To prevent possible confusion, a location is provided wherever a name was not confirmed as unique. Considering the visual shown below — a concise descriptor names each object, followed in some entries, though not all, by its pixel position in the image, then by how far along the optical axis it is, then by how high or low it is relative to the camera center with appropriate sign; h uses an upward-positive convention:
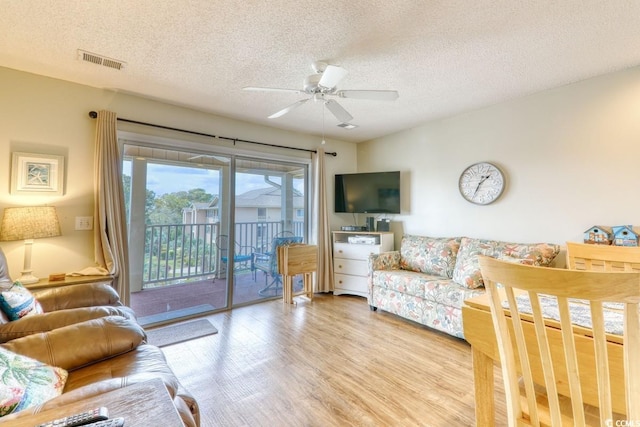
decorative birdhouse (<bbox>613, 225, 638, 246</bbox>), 2.25 -0.10
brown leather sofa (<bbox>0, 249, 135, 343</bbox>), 1.38 -0.46
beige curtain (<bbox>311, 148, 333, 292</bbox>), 4.20 +0.03
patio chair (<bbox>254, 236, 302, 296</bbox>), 3.89 -0.48
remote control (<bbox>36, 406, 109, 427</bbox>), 0.59 -0.41
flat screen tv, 4.07 +0.54
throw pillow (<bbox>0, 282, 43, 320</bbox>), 1.51 -0.39
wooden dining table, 0.92 -0.50
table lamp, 2.10 +0.05
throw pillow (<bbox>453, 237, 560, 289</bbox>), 2.58 -0.27
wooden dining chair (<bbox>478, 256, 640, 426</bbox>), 0.71 -0.37
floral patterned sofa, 2.64 -0.54
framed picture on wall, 2.33 +0.51
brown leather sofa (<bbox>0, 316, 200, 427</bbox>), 1.12 -0.58
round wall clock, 3.13 +0.51
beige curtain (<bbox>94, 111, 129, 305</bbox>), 2.60 +0.25
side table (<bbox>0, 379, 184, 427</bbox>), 0.63 -0.43
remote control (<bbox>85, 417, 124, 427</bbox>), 0.58 -0.40
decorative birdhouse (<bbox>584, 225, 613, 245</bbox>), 2.38 -0.09
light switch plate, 2.61 +0.09
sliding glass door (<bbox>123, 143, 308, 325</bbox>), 3.04 +0.05
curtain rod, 2.66 +1.15
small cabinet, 3.94 -0.42
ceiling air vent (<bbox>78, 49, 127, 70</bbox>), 2.11 +1.35
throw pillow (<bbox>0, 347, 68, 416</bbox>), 0.89 -0.54
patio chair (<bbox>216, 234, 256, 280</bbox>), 3.53 -0.33
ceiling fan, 2.02 +1.08
